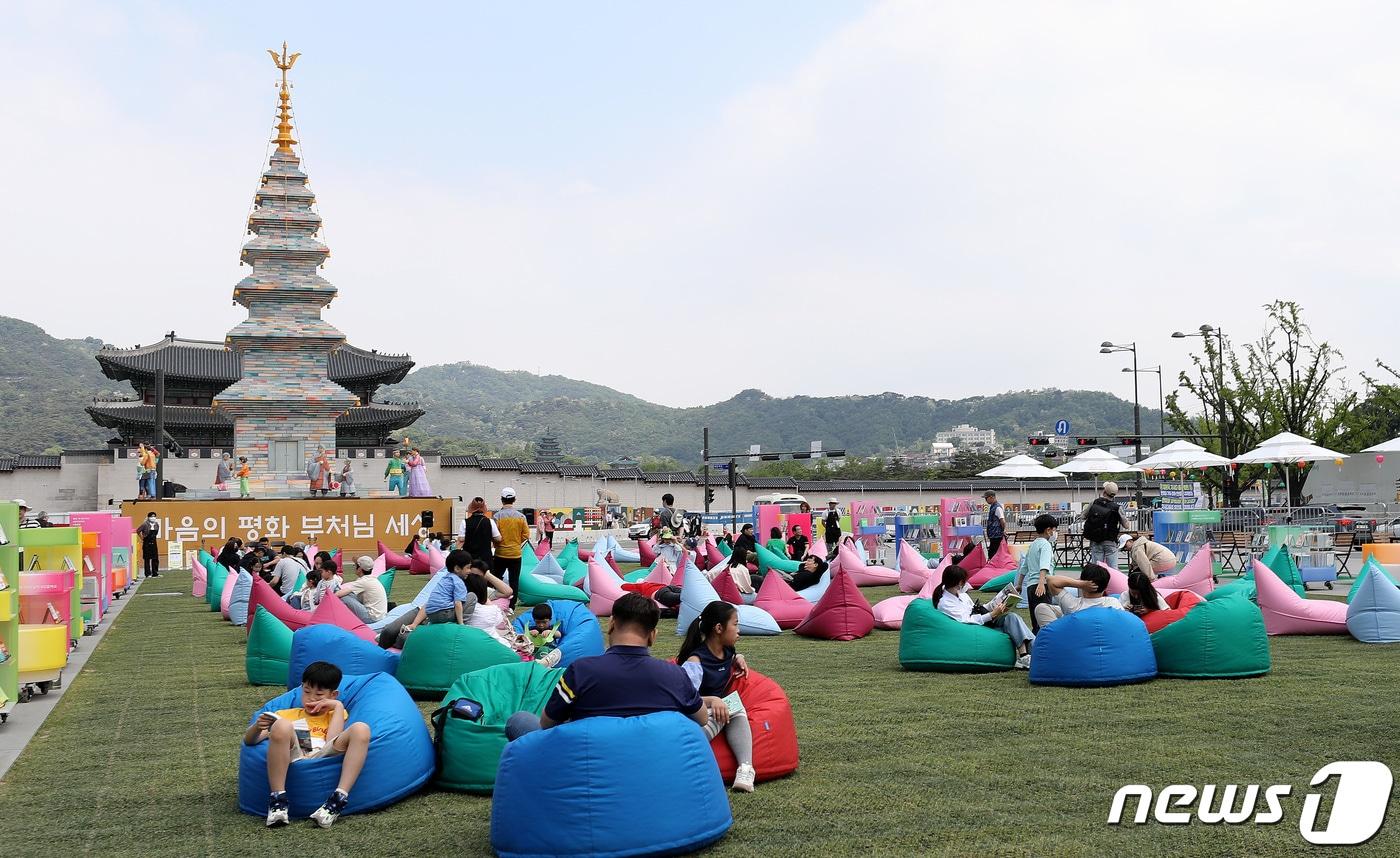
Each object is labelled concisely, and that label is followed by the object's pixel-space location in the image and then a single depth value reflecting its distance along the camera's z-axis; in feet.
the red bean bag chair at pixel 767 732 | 20.49
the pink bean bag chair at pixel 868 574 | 63.18
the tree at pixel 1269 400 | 127.75
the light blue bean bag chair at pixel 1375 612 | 36.19
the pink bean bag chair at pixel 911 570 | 59.52
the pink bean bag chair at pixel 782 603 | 46.16
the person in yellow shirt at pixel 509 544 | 44.86
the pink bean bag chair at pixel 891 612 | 44.91
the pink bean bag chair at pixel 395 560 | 86.79
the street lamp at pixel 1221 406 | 127.58
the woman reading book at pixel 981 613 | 32.99
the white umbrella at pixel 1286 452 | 77.66
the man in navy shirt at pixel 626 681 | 17.58
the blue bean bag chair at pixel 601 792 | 16.56
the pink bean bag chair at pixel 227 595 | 54.19
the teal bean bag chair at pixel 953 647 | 32.86
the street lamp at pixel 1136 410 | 130.65
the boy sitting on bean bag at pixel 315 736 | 19.44
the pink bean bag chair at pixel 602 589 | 52.16
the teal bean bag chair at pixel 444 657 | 30.42
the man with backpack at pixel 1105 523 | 41.06
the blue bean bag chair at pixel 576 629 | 30.53
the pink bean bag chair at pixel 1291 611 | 38.06
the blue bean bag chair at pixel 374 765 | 19.71
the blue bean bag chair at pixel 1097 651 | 29.48
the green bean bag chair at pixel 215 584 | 59.31
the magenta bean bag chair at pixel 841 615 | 42.39
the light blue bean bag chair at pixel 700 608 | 43.93
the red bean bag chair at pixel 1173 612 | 31.91
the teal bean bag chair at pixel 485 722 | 21.07
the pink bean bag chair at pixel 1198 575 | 46.62
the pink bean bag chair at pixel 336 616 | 36.81
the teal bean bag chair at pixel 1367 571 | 37.04
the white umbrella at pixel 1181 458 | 84.23
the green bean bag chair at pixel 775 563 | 61.77
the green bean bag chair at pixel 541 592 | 56.13
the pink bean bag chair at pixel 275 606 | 39.45
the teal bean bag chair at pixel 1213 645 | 29.68
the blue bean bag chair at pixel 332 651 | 28.76
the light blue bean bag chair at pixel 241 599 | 51.13
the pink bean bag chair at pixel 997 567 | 57.36
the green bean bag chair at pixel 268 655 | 34.37
